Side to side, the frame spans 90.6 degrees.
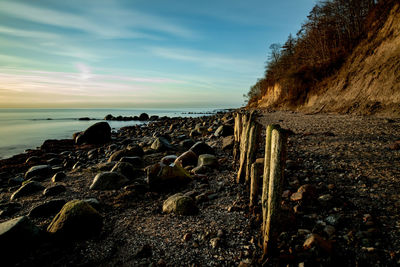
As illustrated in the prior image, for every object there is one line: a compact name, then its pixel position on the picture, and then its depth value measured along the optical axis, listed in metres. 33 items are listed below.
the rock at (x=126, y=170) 5.86
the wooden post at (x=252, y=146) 4.00
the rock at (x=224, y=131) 10.38
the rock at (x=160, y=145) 9.01
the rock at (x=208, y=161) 5.60
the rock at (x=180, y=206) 3.41
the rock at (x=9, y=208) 4.28
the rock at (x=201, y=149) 7.02
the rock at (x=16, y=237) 2.69
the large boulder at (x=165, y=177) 4.67
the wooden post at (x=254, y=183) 3.15
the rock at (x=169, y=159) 6.82
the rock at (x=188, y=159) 6.28
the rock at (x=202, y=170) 5.32
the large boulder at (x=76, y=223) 3.09
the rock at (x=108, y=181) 5.06
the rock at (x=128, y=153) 8.14
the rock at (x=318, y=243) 2.10
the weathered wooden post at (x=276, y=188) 2.15
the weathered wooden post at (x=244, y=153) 4.32
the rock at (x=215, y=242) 2.52
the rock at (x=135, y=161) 7.09
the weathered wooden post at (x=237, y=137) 5.75
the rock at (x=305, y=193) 3.03
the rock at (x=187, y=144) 9.37
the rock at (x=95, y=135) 15.07
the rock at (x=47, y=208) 3.92
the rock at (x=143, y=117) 45.12
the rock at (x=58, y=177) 6.40
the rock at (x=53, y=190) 5.13
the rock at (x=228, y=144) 7.64
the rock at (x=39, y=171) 7.35
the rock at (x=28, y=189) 5.21
